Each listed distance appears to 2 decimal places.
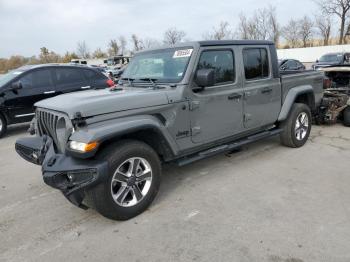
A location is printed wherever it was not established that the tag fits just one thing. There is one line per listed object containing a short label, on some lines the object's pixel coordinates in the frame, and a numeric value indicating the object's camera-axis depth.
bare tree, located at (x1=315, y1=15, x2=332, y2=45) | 55.69
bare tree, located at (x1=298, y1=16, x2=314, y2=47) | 59.50
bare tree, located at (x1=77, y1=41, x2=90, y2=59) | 77.81
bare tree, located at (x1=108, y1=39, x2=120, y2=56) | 71.75
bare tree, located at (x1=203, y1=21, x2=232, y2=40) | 48.83
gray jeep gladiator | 3.26
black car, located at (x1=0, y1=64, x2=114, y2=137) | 7.98
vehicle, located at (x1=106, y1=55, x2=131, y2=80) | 34.06
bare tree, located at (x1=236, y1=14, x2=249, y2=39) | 57.00
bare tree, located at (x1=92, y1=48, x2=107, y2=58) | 76.38
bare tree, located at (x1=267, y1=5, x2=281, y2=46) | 57.22
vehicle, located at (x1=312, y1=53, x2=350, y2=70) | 17.55
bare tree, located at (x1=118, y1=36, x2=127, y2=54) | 72.56
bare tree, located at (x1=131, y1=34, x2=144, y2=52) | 64.44
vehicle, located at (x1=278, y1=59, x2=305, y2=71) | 15.09
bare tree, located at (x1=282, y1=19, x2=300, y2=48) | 61.15
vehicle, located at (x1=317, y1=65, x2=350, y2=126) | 7.55
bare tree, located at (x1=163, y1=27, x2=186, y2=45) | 51.34
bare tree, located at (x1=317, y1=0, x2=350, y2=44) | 46.97
